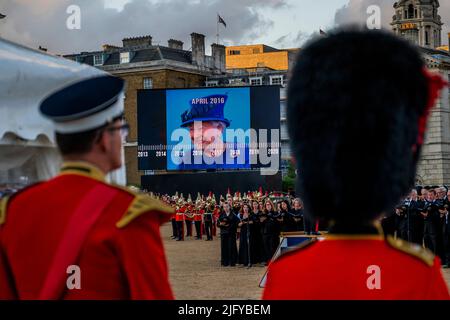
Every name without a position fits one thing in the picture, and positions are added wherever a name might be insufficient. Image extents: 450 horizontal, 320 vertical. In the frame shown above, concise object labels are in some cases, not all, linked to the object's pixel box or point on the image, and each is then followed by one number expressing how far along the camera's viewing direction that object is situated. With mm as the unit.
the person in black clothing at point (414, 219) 20781
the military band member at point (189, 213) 34000
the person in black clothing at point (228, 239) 22328
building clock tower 94000
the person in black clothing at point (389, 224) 19906
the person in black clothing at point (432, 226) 19859
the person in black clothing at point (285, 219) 20781
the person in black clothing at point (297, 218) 20505
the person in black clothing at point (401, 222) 20727
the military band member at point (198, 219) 33875
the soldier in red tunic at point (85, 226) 3484
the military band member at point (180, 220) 33228
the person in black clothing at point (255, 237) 21922
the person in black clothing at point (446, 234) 19547
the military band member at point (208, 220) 33188
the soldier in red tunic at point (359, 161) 3061
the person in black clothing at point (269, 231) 21219
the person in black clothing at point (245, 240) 21953
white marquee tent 6340
